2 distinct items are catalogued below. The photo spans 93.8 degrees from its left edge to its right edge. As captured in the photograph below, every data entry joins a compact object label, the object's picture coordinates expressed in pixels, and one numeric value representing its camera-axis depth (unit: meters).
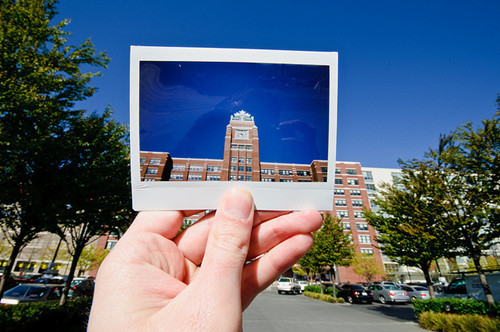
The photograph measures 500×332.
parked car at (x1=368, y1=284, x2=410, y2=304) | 20.92
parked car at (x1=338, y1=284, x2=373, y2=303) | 21.70
